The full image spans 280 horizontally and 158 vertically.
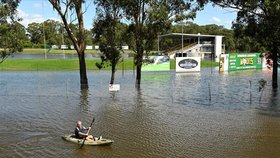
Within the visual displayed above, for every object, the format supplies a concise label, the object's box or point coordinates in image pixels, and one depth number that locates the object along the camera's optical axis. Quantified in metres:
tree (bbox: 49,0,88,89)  33.81
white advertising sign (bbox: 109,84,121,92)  30.51
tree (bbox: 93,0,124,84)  34.56
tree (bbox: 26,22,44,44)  160.12
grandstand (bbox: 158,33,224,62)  106.06
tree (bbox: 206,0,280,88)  22.46
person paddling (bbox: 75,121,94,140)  15.48
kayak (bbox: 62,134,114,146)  15.19
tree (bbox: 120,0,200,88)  33.94
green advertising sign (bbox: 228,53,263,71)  59.76
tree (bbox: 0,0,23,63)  31.04
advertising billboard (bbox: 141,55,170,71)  54.92
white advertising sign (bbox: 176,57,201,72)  55.89
